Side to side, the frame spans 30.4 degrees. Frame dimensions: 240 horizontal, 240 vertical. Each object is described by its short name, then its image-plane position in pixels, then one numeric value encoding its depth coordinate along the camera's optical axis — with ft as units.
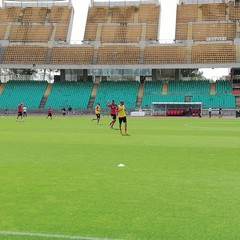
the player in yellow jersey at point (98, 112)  120.96
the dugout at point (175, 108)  193.16
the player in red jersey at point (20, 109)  130.54
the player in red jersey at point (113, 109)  101.89
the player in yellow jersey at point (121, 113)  79.89
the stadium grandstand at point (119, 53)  218.79
